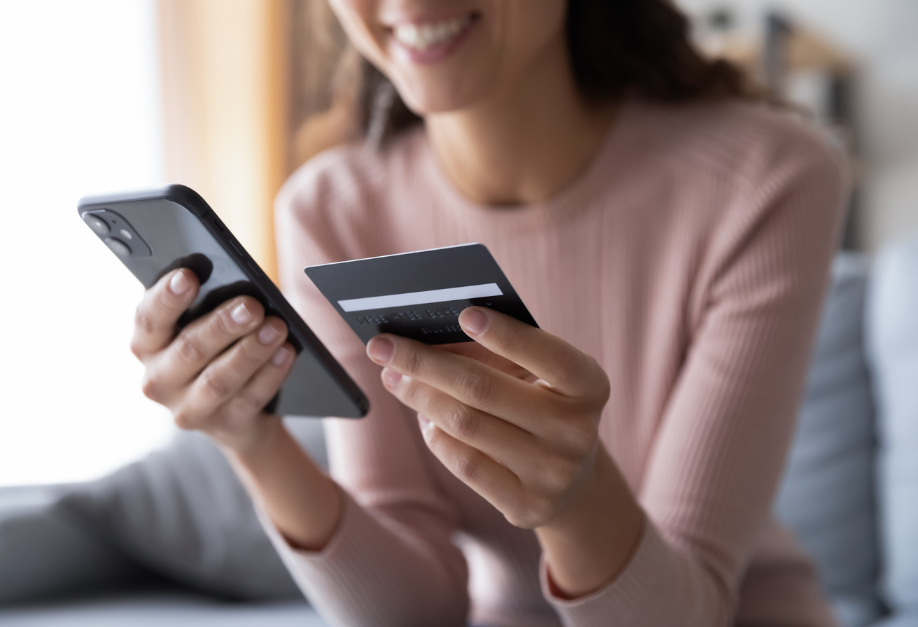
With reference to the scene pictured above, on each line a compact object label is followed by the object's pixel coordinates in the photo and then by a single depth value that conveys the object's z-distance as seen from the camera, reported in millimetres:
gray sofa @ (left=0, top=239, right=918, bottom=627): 1054
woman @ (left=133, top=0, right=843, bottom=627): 546
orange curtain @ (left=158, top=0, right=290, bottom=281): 2107
